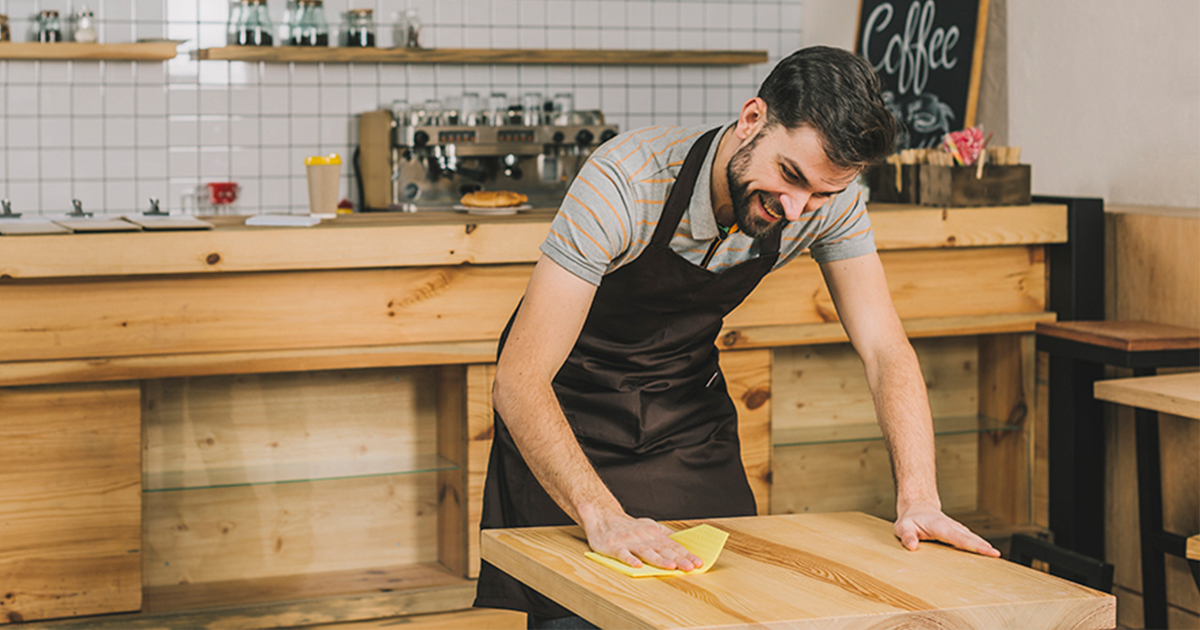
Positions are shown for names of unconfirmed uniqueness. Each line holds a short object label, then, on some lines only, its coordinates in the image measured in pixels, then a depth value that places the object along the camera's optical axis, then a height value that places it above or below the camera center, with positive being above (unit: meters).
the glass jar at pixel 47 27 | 4.31 +1.06
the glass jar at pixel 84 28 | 4.32 +1.05
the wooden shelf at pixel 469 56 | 4.47 +1.02
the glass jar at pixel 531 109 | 4.63 +0.81
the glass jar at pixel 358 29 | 4.62 +1.12
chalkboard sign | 3.50 +0.79
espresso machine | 4.45 +0.61
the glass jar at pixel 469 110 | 4.54 +0.79
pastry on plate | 2.82 +0.26
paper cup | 2.79 +0.29
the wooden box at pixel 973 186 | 2.90 +0.30
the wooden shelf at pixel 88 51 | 4.26 +0.97
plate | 2.80 +0.23
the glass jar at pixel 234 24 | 4.52 +1.13
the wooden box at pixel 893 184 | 3.02 +0.32
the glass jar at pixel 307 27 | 4.56 +1.11
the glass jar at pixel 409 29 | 4.70 +1.14
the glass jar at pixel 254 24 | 4.51 +1.12
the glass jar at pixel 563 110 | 4.66 +0.82
